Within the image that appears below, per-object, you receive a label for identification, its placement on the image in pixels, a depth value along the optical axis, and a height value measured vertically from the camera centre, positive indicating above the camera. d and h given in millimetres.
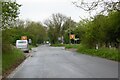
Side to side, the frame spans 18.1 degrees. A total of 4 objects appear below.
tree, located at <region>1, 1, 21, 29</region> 26353 +2145
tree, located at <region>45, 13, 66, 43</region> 140625 +5743
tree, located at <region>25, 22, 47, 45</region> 131412 +4314
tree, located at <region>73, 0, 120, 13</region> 29262 +2831
